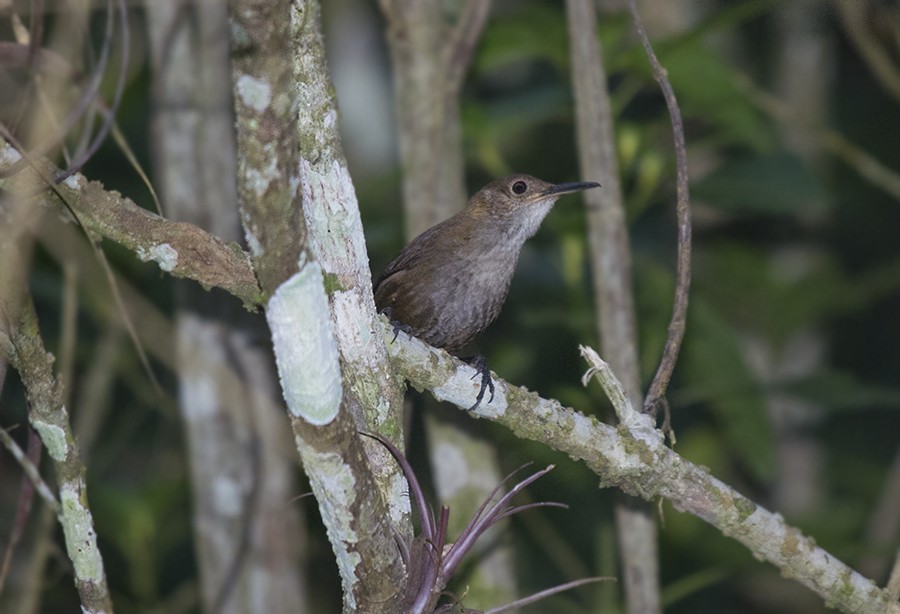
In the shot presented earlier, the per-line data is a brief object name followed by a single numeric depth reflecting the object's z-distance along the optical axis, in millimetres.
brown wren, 9125
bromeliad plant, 5219
